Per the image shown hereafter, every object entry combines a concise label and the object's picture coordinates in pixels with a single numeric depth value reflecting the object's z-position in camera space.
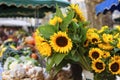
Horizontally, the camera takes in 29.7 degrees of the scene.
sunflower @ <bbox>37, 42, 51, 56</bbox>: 1.65
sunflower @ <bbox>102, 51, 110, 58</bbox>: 1.67
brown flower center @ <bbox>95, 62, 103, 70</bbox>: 1.65
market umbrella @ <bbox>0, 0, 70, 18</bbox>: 4.54
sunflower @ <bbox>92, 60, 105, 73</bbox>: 1.64
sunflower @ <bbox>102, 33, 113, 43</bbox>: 1.72
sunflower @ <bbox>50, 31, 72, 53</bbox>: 1.62
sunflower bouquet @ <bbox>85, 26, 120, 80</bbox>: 1.64
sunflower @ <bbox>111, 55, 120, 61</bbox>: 1.66
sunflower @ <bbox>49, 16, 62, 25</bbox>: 1.67
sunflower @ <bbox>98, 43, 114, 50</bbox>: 1.70
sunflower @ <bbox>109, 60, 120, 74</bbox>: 1.63
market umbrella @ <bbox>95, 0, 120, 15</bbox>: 3.65
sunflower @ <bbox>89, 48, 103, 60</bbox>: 1.67
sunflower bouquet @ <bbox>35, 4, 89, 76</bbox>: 1.63
